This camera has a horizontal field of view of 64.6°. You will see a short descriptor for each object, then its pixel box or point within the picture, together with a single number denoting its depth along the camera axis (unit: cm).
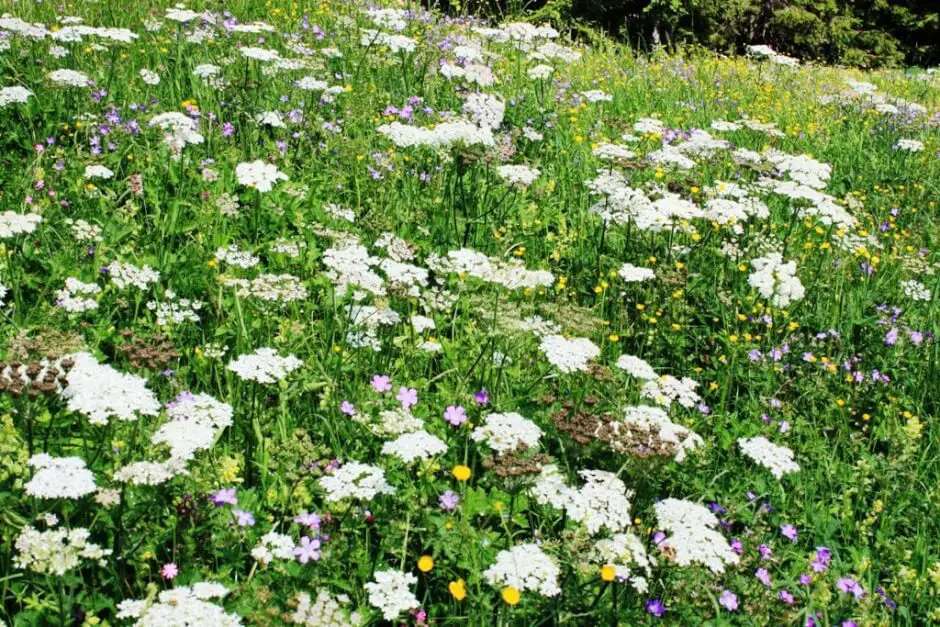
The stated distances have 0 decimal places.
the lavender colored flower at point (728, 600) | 259
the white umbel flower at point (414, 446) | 249
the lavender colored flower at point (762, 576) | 273
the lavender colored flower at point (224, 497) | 242
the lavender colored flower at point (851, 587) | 269
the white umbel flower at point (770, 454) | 293
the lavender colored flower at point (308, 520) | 241
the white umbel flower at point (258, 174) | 351
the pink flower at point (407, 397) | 303
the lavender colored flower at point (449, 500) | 259
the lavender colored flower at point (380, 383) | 313
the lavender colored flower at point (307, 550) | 227
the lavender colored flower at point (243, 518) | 240
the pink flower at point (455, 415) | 297
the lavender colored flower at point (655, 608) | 249
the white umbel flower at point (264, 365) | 265
